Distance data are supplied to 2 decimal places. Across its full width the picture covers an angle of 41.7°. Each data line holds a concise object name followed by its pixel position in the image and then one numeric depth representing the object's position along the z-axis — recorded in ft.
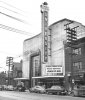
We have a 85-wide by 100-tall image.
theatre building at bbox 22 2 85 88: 70.49
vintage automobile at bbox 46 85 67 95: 55.65
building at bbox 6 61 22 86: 128.24
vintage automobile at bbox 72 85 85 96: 49.23
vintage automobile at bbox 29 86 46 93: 64.99
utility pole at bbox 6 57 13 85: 109.60
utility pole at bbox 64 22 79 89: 62.25
